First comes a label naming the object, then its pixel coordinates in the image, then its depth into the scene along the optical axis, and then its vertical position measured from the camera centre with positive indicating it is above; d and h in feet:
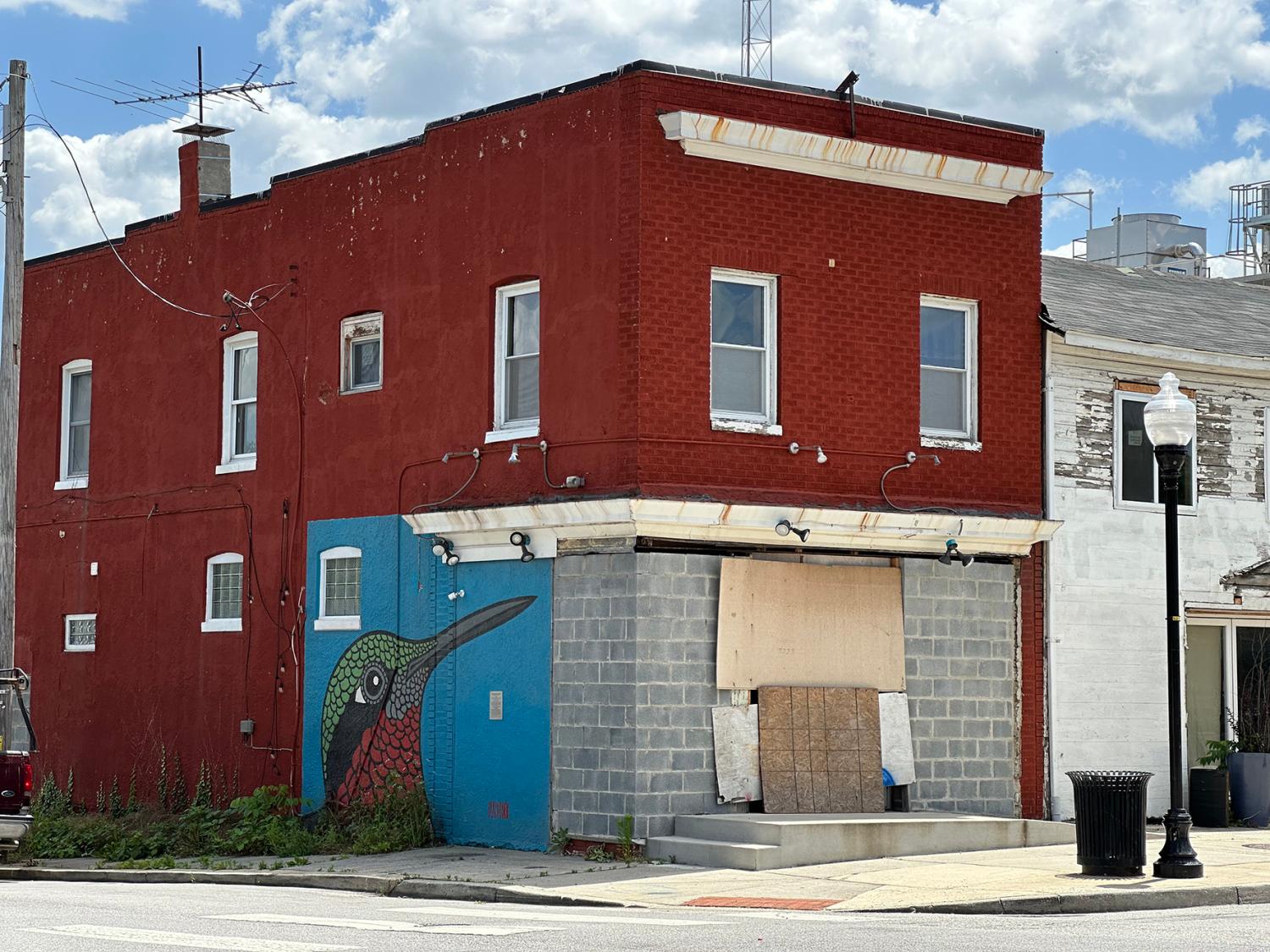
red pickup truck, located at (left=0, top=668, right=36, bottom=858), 58.70 -3.03
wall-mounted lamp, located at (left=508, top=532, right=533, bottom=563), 61.82 +4.42
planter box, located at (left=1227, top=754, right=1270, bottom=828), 70.49 -4.14
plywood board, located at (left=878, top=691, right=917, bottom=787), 62.80 -2.12
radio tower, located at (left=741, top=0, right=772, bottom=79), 72.90 +25.55
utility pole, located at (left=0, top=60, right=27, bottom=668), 64.80 +12.24
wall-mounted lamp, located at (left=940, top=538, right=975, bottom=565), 63.93 +4.24
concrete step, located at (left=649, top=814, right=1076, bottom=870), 55.06 -4.96
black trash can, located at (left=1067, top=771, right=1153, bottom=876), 50.16 -3.85
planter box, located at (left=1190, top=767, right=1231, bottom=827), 69.82 -4.37
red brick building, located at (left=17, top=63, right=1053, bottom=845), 59.93 +9.85
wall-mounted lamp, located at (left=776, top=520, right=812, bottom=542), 60.08 +4.81
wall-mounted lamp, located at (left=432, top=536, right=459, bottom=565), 64.95 +4.34
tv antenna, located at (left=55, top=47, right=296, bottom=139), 82.58 +25.79
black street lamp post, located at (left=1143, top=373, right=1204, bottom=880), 50.08 +3.03
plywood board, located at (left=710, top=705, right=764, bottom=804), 59.31 -2.49
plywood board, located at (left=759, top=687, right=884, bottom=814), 60.23 -2.43
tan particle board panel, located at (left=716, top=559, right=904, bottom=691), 60.18 +1.67
